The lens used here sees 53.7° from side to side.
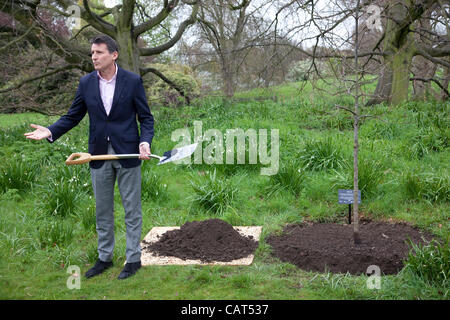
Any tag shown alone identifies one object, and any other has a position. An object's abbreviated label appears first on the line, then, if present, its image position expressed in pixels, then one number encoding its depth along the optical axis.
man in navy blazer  3.71
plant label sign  4.44
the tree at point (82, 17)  8.29
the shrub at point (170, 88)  11.24
